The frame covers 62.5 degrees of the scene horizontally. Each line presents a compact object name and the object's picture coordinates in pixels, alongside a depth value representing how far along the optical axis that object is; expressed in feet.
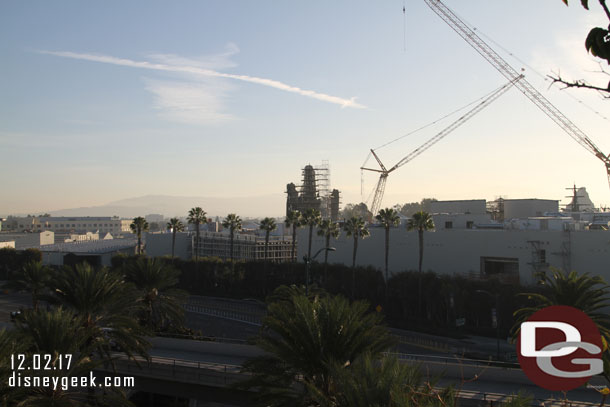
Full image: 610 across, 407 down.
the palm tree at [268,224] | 284.20
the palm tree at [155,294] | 132.05
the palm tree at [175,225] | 306.88
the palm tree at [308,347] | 57.47
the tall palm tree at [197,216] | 299.29
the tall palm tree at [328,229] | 253.85
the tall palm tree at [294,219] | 275.57
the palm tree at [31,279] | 163.02
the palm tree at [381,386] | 37.06
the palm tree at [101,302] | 86.17
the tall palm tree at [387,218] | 234.99
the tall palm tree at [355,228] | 244.01
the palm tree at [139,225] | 296.92
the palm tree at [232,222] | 295.28
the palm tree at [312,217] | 262.06
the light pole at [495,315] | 146.39
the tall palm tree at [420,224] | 216.82
